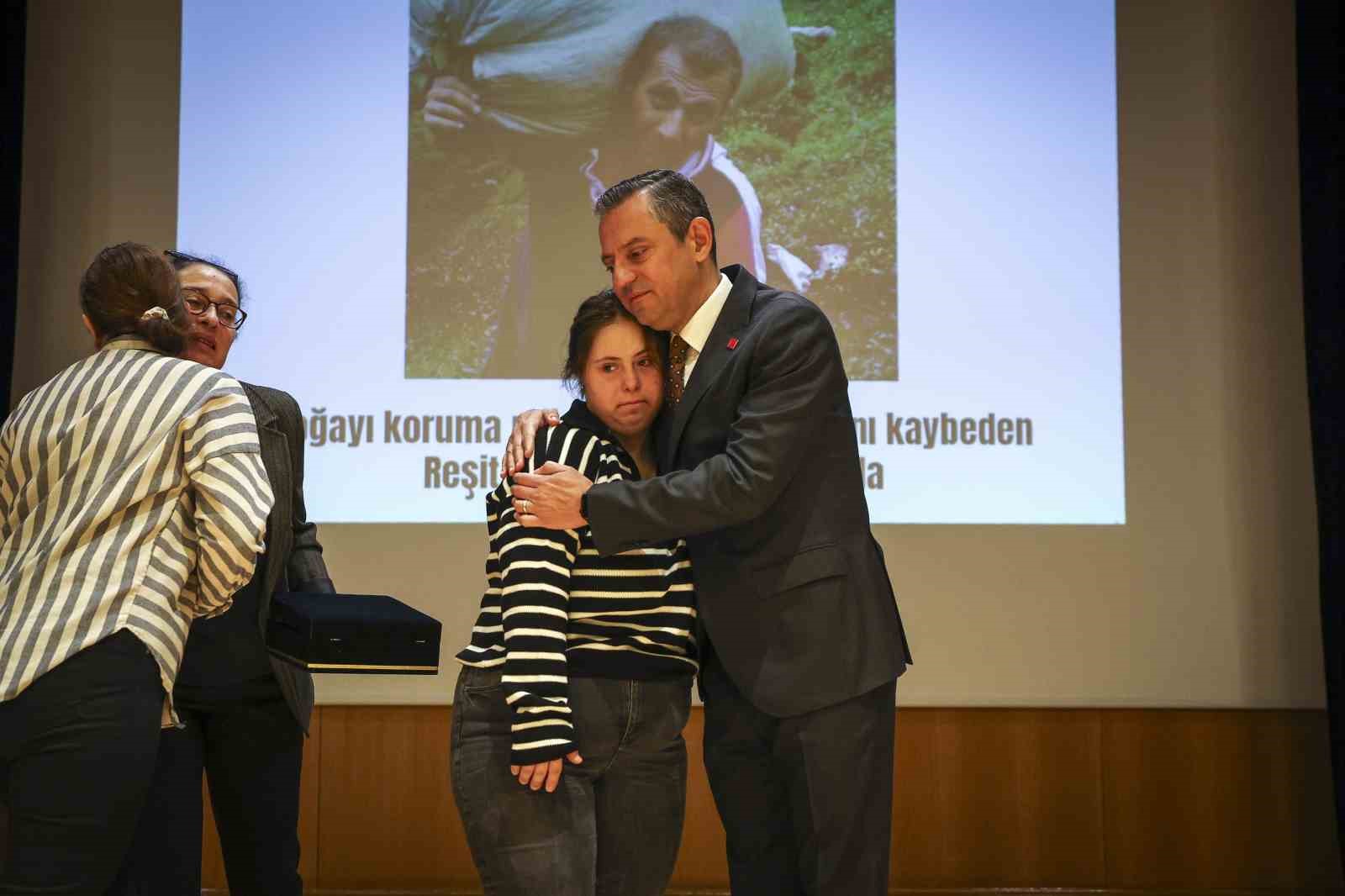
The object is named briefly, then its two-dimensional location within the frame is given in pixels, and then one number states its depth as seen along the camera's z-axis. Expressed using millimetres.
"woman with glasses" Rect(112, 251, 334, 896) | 2094
